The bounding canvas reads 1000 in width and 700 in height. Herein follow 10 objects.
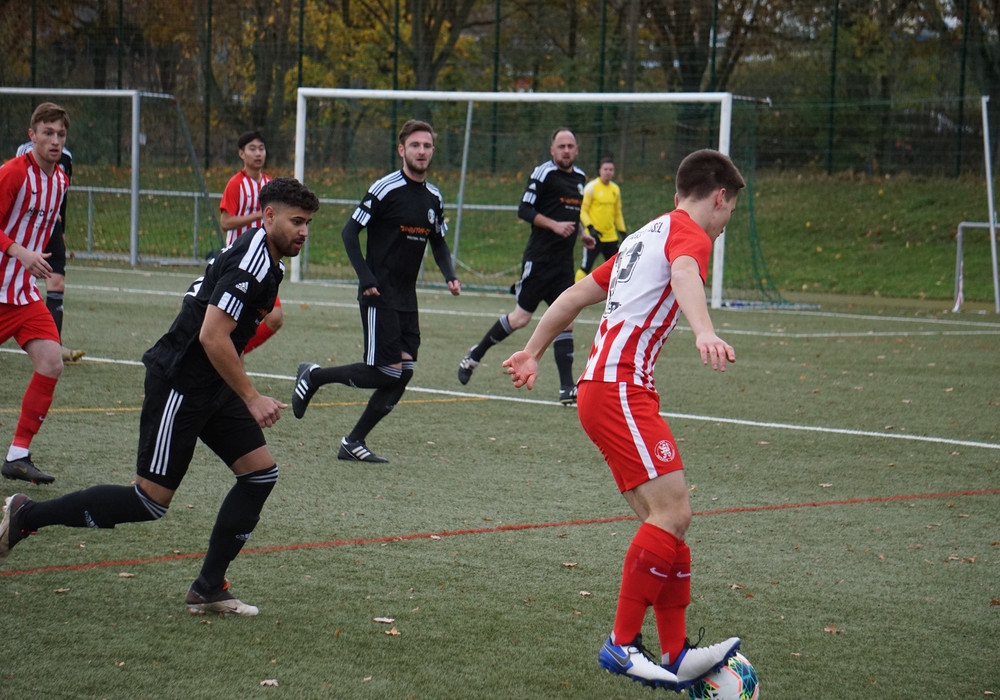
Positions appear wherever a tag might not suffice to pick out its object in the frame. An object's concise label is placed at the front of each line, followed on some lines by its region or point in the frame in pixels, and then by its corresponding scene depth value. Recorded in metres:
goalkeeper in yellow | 35.53
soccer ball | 7.43
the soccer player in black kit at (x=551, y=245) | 19.70
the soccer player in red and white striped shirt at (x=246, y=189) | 19.50
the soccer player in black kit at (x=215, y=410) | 8.45
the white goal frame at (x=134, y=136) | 43.00
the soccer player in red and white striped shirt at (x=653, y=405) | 7.55
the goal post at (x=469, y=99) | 35.09
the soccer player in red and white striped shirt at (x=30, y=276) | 12.84
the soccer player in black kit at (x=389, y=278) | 14.97
